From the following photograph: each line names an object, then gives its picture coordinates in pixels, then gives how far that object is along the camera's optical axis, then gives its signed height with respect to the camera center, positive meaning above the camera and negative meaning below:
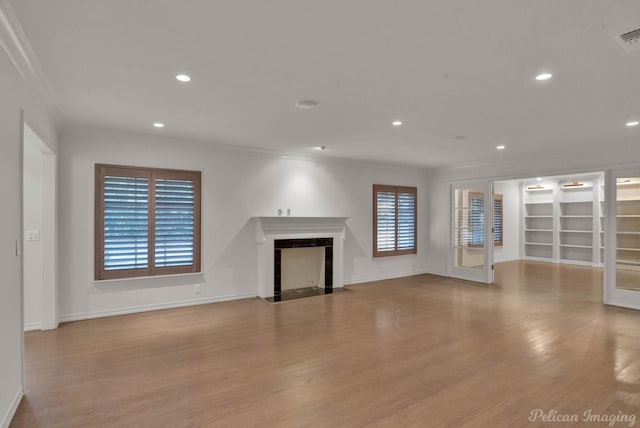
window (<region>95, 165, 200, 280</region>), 4.62 -0.05
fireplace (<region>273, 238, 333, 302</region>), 5.79 -0.71
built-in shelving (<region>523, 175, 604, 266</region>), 9.45 -0.08
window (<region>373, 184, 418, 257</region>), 7.32 -0.04
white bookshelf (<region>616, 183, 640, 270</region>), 5.11 -0.12
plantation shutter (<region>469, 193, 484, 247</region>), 7.20 -0.03
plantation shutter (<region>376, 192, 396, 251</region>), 7.38 -0.06
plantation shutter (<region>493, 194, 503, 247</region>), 10.07 -0.03
